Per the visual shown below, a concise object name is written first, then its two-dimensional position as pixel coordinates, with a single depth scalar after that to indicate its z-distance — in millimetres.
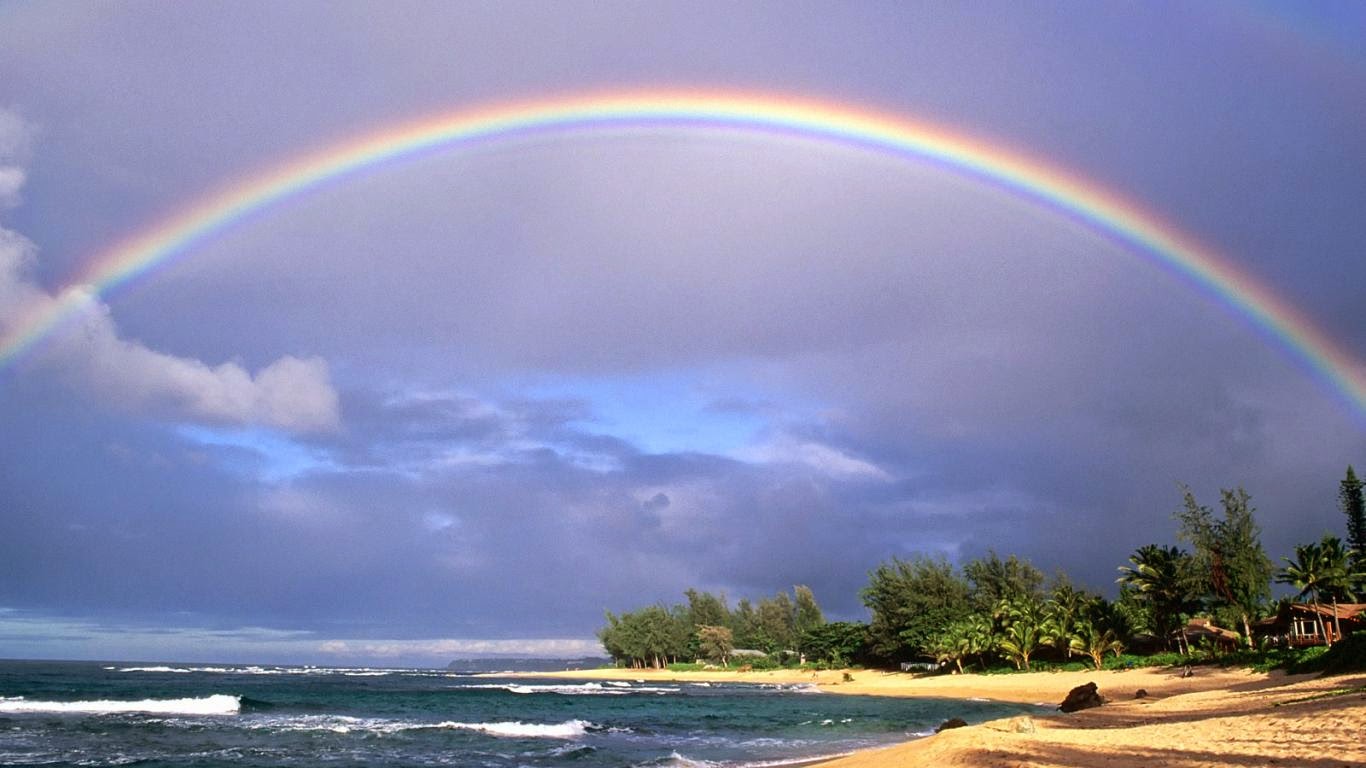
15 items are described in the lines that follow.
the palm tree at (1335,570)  51531
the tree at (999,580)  94188
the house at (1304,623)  48969
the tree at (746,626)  146312
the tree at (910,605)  89000
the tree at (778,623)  142375
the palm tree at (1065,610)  69125
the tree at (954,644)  77688
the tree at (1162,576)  57469
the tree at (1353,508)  87375
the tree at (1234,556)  48000
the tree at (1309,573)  52000
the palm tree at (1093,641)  65688
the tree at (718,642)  141625
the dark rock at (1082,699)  34031
